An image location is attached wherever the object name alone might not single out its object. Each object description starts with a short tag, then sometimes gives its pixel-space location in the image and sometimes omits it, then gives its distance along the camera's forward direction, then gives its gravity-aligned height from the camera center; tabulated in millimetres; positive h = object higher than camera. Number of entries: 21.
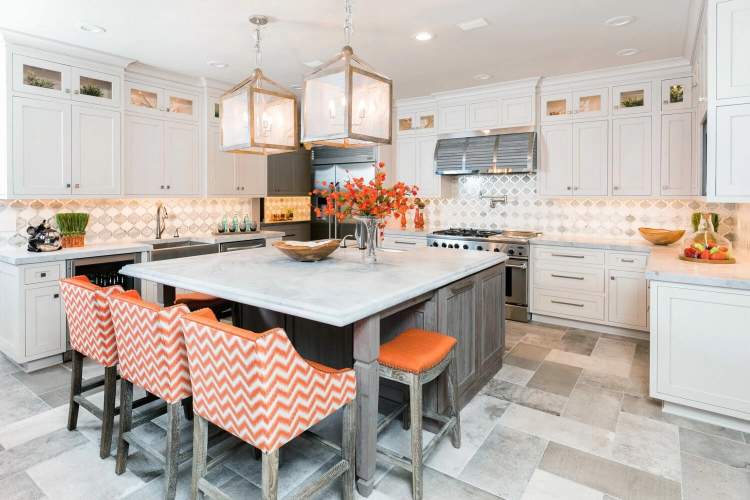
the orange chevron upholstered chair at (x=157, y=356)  1942 -514
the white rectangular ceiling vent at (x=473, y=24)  3465 +1676
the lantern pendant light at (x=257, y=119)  3021 +832
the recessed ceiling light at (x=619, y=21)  3438 +1673
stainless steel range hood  5195 +1047
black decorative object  3768 +20
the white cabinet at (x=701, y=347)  2625 -648
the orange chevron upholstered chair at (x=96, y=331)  2309 -468
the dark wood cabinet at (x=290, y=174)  6516 +990
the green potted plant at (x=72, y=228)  4109 +123
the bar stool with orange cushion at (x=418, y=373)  2084 -639
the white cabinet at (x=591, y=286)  4438 -473
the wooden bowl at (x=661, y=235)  4371 +40
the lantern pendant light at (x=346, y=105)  2664 +825
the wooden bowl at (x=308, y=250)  2941 -64
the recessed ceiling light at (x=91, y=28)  3557 +1691
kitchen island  2039 -287
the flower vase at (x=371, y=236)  2931 +28
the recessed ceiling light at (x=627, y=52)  4150 +1727
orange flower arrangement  2814 +251
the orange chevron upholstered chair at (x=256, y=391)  1600 -567
